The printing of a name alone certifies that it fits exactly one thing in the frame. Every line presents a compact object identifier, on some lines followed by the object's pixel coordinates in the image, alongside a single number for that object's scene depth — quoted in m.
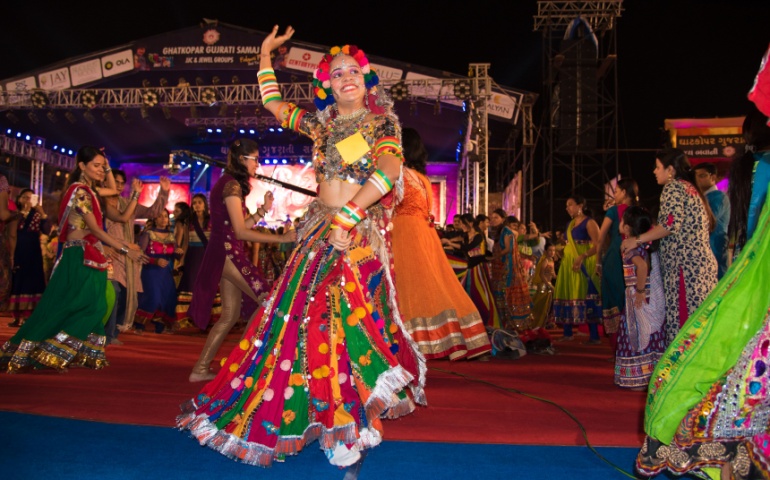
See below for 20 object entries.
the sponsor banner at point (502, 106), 13.94
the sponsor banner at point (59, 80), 15.02
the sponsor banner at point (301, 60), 14.55
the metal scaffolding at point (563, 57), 12.95
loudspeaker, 13.05
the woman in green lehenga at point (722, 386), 1.85
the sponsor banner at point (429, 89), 13.75
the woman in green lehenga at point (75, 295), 4.62
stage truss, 13.10
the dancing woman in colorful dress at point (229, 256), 4.03
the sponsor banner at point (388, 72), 13.94
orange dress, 5.19
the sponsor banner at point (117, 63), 15.08
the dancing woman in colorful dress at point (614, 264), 6.04
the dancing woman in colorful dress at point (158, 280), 8.39
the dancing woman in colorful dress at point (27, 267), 8.05
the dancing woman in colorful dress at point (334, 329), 2.41
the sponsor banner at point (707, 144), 16.42
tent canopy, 14.02
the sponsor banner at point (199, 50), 14.87
